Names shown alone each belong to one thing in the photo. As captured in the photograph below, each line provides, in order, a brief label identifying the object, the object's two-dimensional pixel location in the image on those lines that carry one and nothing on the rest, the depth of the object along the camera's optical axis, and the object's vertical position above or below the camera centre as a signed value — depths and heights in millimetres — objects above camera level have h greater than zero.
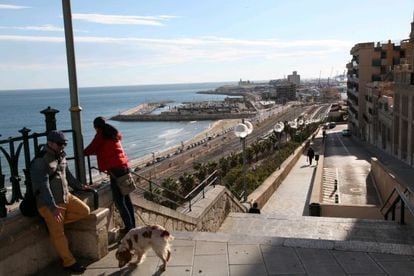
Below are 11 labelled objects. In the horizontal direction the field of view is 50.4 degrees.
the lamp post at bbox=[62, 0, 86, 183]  5324 -124
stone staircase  9367 -3442
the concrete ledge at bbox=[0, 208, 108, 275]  4613 -1754
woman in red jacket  5590 -810
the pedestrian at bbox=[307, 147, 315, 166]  30062 -5068
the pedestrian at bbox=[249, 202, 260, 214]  13381 -3831
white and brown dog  5176 -1856
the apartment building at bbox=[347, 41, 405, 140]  62000 +1775
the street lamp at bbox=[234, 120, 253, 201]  14484 -1554
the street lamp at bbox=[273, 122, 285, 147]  27875 -2842
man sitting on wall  4666 -1167
